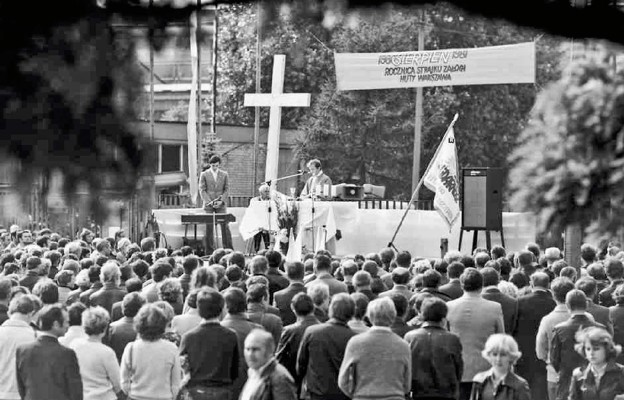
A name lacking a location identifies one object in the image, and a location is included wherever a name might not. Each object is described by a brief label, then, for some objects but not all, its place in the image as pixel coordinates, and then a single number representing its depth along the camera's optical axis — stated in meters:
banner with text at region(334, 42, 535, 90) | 37.70
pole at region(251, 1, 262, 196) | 46.95
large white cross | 42.66
